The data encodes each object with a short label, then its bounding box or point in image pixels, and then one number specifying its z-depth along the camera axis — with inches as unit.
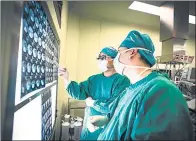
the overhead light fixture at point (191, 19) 108.8
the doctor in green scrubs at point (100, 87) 61.4
